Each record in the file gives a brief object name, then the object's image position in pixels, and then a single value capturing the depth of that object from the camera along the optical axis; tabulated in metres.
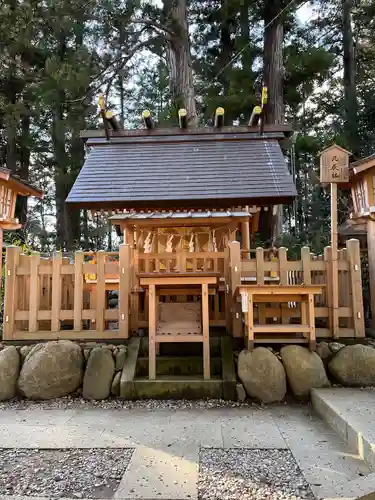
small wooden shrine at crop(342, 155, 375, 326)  5.11
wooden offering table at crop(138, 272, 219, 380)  4.61
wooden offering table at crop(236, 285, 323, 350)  4.49
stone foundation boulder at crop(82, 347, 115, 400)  4.55
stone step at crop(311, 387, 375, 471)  2.84
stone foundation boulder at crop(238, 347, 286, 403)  4.34
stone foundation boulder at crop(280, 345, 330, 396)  4.38
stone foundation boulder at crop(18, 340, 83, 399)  4.55
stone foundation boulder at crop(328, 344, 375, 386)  4.44
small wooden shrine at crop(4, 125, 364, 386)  4.80
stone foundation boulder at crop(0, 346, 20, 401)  4.59
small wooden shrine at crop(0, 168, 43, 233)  5.18
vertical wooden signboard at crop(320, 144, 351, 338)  4.98
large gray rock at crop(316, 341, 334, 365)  4.71
